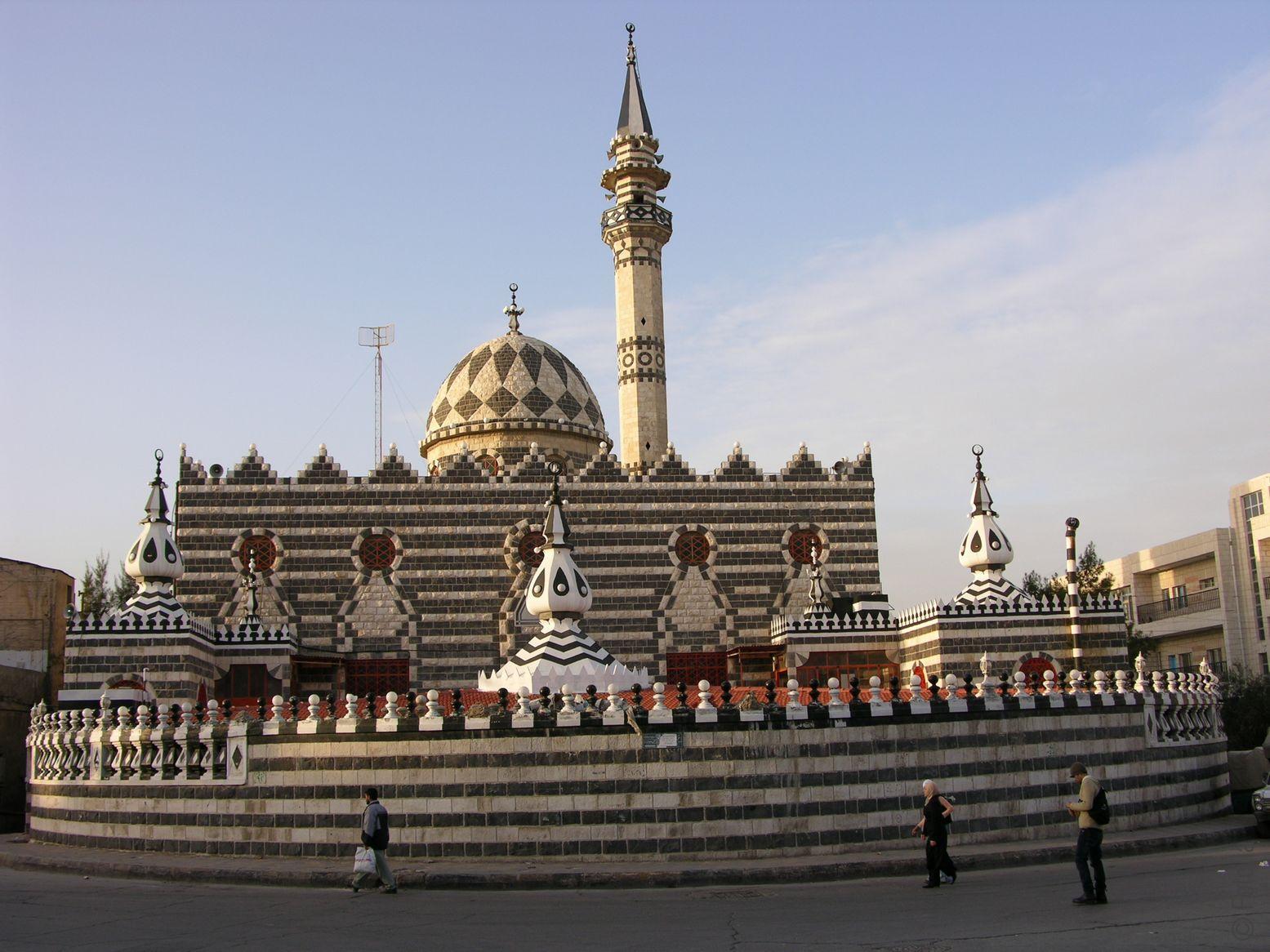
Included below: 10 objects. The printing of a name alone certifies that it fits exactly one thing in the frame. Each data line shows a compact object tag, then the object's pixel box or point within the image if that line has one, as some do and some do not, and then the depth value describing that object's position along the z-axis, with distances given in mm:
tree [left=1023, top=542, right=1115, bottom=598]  48906
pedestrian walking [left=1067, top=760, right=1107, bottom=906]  14359
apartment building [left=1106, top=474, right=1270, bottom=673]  49000
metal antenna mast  45625
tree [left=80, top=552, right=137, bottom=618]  49688
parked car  21297
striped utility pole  31938
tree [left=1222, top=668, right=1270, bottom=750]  40594
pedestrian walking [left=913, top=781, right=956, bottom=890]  16359
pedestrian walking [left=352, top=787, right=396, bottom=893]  16531
